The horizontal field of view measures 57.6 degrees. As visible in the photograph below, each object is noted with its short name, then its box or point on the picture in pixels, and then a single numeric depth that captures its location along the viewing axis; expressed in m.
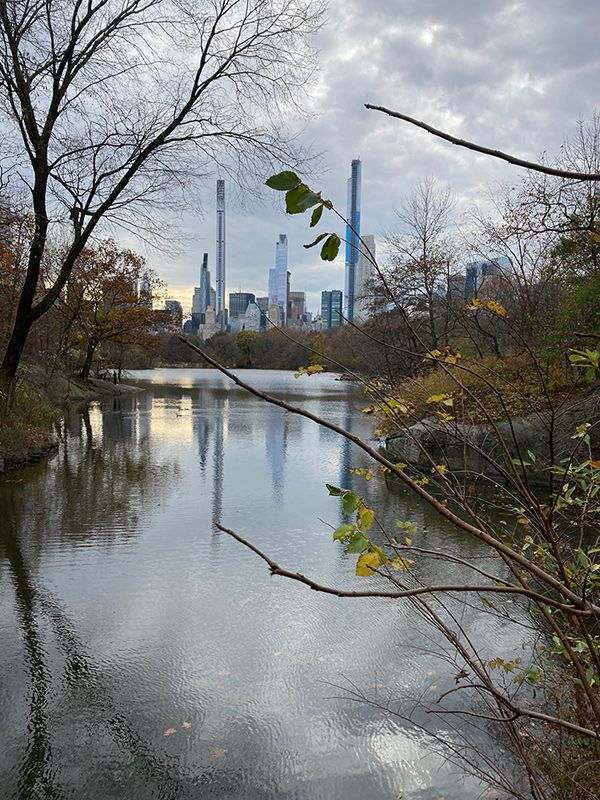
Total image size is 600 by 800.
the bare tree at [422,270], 14.49
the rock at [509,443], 7.43
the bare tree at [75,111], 7.52
